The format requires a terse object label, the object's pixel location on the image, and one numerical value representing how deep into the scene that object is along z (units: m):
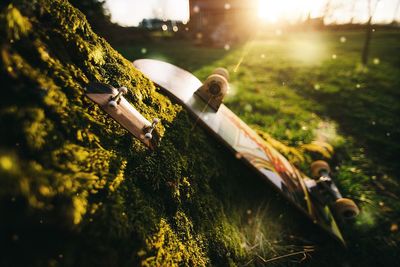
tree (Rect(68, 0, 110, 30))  7.34
